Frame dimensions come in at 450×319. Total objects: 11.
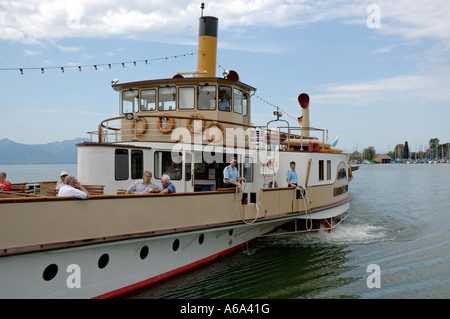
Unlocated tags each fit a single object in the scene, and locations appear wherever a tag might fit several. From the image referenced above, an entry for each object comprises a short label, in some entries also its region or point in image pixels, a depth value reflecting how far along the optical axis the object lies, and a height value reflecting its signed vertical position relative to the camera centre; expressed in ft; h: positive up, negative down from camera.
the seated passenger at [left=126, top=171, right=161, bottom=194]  26.84 -1.61
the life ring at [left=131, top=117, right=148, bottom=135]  34.64 +3.72
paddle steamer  21.02 -2.58
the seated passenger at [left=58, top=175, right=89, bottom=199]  22.17 -1.50
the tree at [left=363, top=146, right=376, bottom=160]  614.79 +17.87
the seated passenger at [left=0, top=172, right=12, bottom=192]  28.93 -1.47
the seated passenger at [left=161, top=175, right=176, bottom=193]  27.32 -1.52
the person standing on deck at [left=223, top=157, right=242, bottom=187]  31.12 -0.82
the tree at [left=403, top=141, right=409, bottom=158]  646.33 +21.84
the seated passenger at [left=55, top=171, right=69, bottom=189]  27.07 -1.14
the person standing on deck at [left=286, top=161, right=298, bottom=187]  36.42 -1.28
